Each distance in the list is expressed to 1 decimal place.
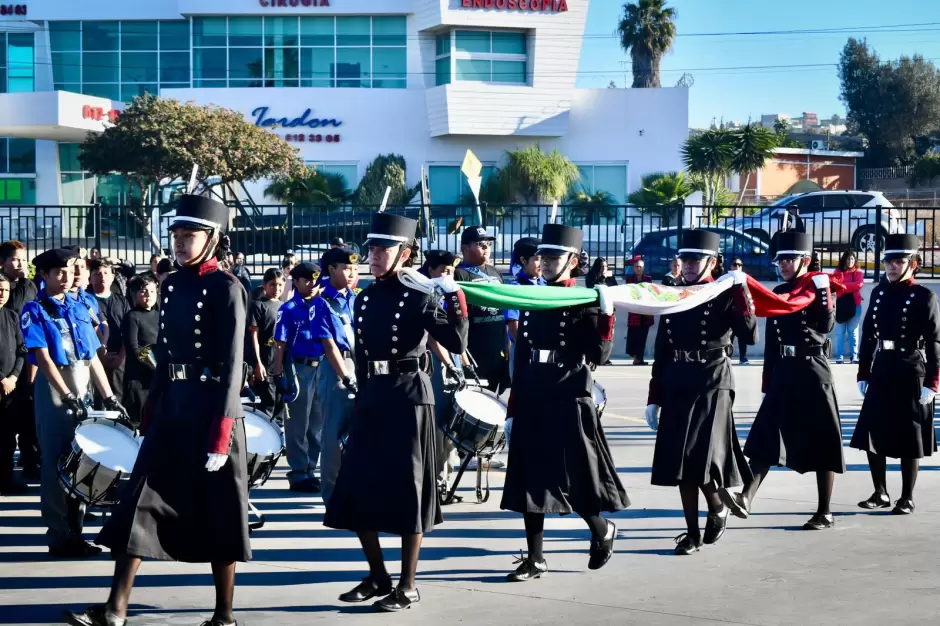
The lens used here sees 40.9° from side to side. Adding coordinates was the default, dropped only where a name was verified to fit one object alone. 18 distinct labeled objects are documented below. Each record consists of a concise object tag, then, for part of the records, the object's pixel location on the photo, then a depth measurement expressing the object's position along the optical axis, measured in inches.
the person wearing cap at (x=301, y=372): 401.1
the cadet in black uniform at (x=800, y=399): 339.3
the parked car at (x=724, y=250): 839.1
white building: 1744.6
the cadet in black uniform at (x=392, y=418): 258.1
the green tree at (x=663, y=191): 1628.9
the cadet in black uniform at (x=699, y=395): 306.2
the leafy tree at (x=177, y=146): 1349.7
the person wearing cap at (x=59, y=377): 303.9
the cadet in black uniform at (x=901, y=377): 361.4
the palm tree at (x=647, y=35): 2140.7
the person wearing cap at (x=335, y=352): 339.0
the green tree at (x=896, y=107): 2915.8
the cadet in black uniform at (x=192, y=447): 228.5
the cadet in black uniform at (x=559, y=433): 283.7
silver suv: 844.0
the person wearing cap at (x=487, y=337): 428.8
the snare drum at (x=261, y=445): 313.1
